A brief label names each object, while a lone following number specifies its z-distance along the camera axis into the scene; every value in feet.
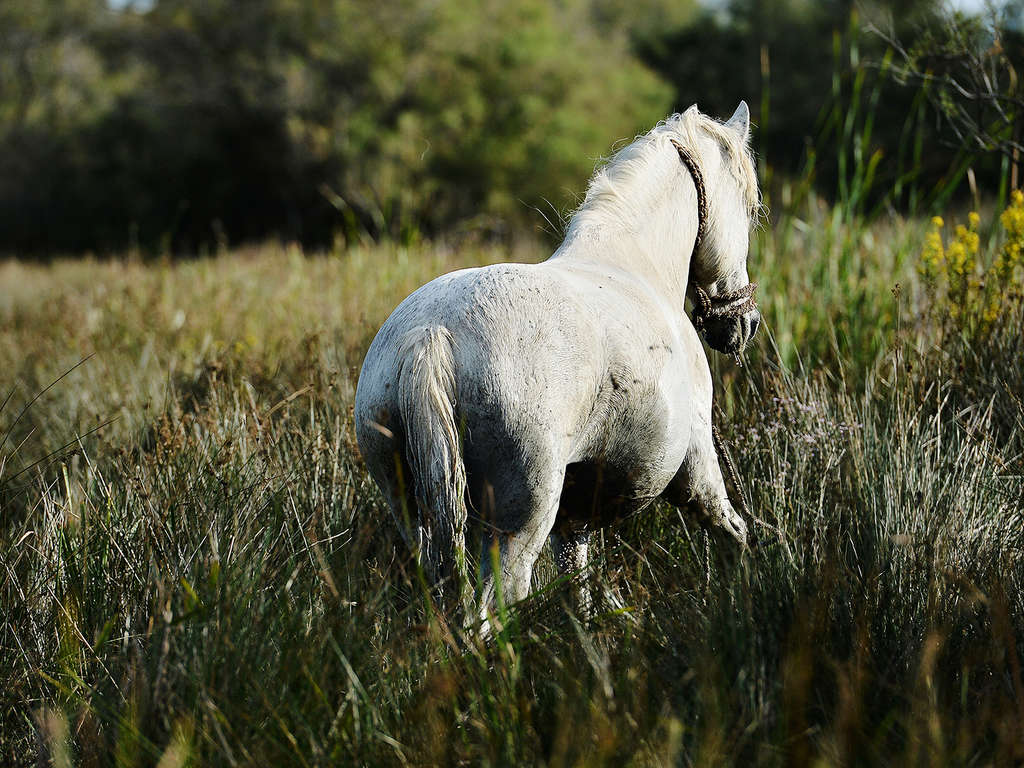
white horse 65.59
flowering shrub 72.19
